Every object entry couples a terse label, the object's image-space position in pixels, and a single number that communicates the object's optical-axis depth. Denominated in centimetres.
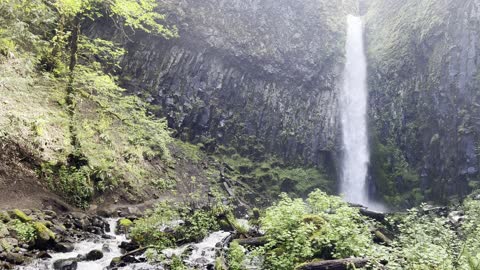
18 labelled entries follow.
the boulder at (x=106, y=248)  1212
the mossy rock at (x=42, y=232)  1110
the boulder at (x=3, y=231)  1021
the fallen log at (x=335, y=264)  734
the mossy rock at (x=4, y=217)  1105
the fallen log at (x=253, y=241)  1150
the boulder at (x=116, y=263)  1072
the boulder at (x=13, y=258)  923
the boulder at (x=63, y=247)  1120
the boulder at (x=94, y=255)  1111
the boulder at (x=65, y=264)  985
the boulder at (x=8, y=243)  968
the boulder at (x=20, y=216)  1157
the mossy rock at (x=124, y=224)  1518
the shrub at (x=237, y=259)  890
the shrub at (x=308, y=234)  802
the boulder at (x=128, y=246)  1242
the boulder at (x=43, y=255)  1018
